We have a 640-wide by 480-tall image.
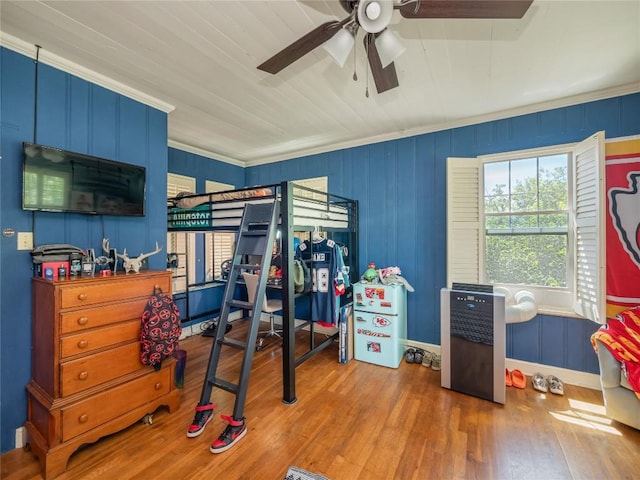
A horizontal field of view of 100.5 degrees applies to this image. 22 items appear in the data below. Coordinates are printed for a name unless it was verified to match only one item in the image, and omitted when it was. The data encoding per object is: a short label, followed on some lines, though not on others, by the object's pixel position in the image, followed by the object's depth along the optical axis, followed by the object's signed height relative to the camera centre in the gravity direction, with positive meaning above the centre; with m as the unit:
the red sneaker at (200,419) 1.88 -1.32
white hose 2.53 -0.67
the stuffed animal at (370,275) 3.15 -0.41
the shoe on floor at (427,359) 2.91 -1.32
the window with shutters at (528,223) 2.41 +0.18
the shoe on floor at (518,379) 2.51 -1.34
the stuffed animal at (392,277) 3.10 -0.43
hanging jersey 2.97 -0.42
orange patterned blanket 1.86 -0.73
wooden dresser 1.62 -0.83
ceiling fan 1.12 +1.03
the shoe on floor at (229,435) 1.75 -1.33
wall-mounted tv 1.82 +0.44
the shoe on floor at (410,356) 3.01 -1.32
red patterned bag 1.96 -0.67
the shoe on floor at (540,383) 2.44 -1.33
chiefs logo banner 2.09 +0.14
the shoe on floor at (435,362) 2.85 -1.34
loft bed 2.29 +0.22
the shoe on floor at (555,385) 2.39 -1.32
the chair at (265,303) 3.31 -0.82
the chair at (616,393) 1.92 -1.13
